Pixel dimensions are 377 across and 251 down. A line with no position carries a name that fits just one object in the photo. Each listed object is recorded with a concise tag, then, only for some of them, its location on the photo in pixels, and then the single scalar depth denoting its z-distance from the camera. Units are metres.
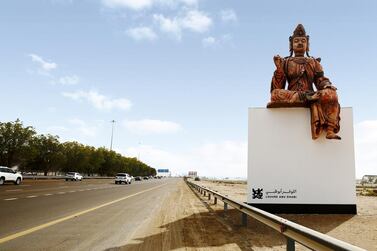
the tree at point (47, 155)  87.20
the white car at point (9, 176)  39.09
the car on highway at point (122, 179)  60.97
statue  14.52
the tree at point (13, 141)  73.00
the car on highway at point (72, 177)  67.25
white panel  14.73
